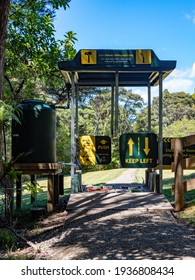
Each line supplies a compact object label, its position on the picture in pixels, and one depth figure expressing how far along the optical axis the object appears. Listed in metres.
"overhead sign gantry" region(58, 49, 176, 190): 6.16
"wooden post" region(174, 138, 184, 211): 5.79
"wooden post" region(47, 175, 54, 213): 6.77
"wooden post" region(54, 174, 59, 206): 7.26
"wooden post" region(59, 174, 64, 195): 8.28
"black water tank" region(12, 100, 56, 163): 6.29
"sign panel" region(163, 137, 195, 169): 6.96
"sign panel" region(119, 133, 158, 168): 6.53
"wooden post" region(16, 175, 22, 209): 8.04
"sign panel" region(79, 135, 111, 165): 7.26
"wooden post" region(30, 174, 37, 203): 8.57
